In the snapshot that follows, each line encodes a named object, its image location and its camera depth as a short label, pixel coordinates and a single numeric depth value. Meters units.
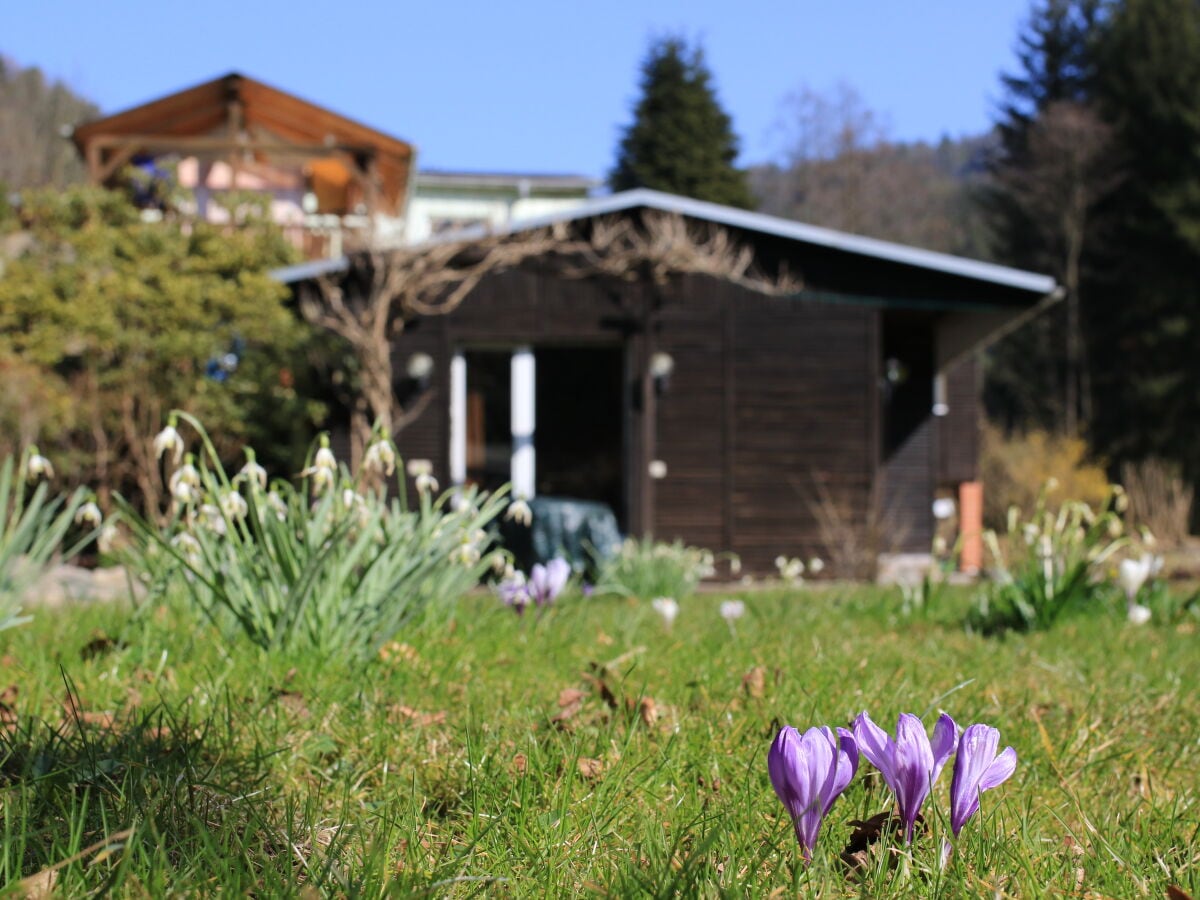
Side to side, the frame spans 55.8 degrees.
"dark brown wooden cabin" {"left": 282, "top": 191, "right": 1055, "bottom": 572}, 11.81
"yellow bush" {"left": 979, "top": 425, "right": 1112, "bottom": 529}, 19.61
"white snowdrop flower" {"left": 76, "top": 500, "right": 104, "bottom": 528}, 3.24
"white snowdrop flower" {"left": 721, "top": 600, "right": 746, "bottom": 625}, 3.62
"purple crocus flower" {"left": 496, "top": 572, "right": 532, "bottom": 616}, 3.53
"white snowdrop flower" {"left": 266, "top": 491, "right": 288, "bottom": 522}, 3.06
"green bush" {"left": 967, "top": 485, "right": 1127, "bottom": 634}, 4.27
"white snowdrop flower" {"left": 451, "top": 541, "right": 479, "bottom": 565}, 3.19
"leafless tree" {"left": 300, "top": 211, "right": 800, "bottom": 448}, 10.35
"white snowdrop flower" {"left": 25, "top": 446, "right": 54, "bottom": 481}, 3.30
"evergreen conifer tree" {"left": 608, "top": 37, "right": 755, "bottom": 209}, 34.25
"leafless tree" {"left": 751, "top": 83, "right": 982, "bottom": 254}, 32.19
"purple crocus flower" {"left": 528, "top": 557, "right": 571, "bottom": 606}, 3.49
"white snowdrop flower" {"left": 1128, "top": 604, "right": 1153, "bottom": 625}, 4.27
